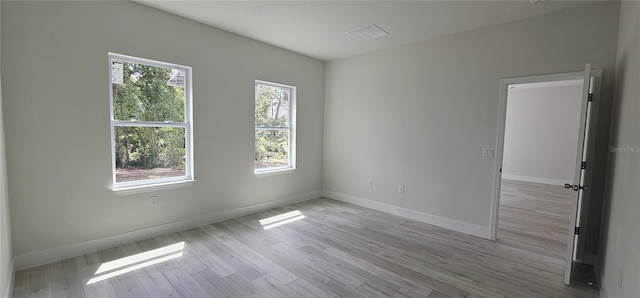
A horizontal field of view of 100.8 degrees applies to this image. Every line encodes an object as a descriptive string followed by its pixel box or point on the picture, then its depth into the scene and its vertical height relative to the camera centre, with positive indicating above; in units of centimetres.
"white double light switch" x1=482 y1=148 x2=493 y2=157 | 341 -18
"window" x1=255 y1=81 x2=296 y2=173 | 437 +9
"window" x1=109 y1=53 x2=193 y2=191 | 297 +8
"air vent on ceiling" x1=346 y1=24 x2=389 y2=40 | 348 +140
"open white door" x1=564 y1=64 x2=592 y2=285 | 238 -26
